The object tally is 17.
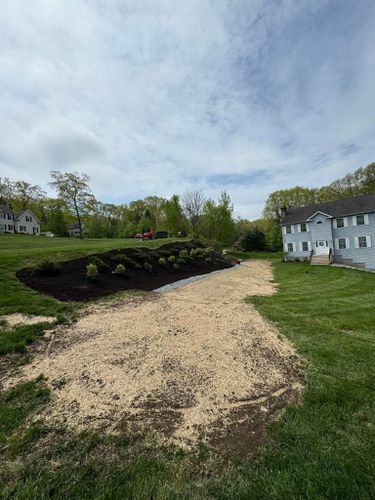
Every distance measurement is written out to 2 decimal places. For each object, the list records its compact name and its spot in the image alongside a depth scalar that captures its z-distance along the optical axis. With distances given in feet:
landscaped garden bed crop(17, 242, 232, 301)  26.77
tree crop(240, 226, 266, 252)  134.51
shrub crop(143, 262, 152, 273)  41.32
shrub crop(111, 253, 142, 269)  39.32
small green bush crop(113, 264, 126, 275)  35.42
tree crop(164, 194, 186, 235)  109.70
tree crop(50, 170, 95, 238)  110.63
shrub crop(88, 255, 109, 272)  34.64
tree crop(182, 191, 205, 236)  126.00
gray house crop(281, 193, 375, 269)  72.59
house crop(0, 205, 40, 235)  129.07
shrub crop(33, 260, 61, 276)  29.19
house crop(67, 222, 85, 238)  207.38
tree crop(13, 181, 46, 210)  155.28
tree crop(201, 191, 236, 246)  117.91
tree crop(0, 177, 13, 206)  149.69
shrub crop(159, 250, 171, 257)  53.75
